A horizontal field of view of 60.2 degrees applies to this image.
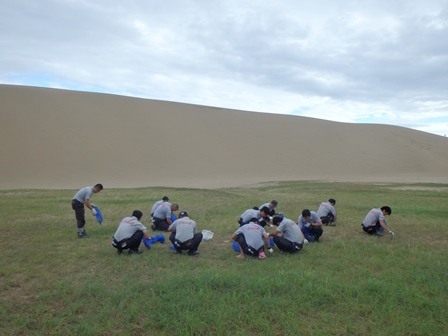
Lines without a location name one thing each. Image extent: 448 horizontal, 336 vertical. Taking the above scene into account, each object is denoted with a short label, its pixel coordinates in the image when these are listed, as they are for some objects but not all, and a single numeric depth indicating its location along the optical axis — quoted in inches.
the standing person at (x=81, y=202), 352.8
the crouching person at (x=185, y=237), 294.0
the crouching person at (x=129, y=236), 291.4
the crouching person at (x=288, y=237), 299.3
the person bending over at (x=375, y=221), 361.4
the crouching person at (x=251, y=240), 286.4
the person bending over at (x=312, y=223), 343.0
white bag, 355.5
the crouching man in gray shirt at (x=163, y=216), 401.7
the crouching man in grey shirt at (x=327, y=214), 428.5
